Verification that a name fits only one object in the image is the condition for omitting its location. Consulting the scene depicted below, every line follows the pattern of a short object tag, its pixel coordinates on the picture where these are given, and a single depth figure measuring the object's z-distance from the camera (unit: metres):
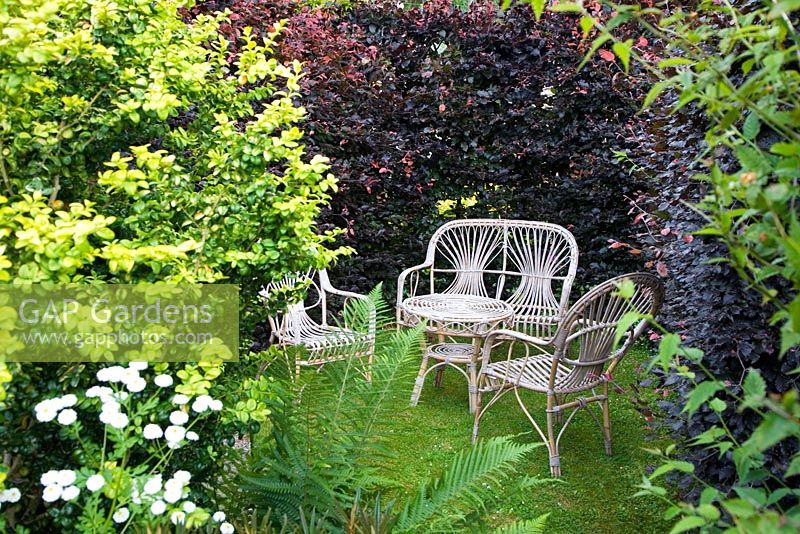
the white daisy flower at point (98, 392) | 1.64
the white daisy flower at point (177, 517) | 1.57
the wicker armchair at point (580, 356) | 3.08
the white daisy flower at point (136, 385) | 1.64
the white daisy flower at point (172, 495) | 1.56
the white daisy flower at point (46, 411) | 1.57
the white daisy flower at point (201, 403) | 1.64
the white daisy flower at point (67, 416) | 1.55
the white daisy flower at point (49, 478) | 1.54
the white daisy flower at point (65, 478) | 1.51
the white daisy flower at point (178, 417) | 1.64
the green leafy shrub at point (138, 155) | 1.76
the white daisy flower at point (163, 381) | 1.66
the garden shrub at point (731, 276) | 0.82
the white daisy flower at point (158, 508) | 1.53
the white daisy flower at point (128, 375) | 1.65
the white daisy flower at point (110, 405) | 1.61
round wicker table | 4.04
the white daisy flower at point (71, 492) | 1.50
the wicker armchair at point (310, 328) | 3.80
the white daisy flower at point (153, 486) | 1.55
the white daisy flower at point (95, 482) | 1.51
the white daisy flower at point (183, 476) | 1.59
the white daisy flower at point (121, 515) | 1.53
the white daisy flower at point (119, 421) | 1.58
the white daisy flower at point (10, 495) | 1.58
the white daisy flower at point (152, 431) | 1.60
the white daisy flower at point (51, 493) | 1.50
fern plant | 1.90
